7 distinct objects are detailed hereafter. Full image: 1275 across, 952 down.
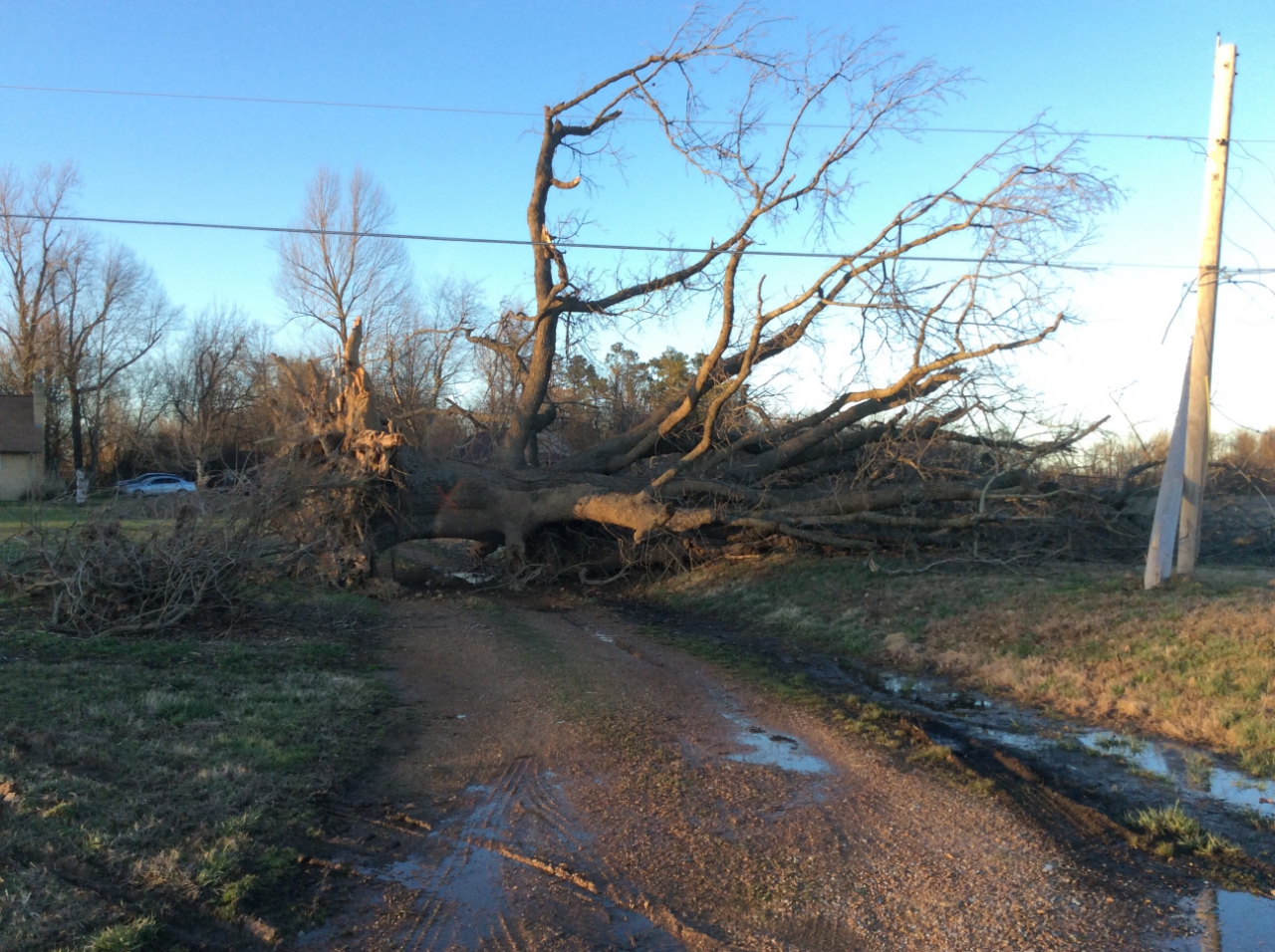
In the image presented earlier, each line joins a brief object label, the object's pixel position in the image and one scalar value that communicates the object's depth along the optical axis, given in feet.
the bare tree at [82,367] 146.15
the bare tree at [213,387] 118.42
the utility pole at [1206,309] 36.22
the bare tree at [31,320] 145.28
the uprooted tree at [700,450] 46.57
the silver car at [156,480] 128.98
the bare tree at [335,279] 135.85
